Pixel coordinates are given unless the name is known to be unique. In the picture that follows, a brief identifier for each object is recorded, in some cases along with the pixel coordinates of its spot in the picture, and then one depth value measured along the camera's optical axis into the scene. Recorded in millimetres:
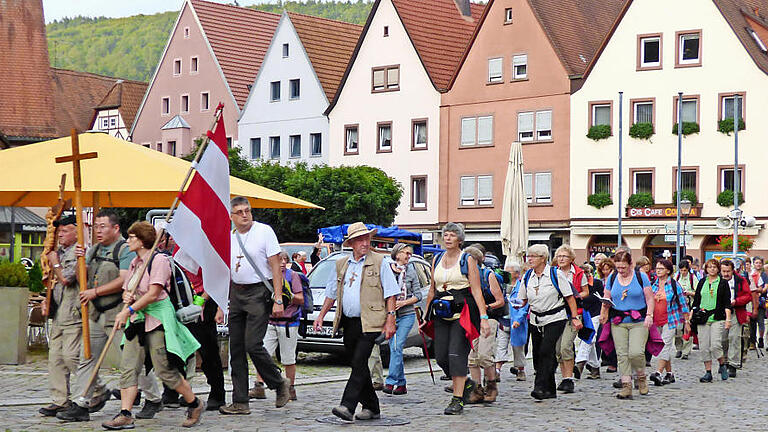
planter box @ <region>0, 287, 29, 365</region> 16562
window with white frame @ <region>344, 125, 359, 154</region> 60281
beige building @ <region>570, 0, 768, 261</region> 49031
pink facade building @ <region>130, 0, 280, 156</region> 67375
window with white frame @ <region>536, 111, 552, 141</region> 53375
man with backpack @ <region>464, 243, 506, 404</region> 13914
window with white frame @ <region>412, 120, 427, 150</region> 57594
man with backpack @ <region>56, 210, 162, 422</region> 11320
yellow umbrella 15883
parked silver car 18375
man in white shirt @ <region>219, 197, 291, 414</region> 11977
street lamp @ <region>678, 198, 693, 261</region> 45716
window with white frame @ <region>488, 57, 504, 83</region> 54969
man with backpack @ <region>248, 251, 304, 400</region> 13617
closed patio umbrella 31438
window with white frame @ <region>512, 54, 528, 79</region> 54281
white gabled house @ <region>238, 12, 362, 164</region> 62250
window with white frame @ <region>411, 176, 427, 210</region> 57603
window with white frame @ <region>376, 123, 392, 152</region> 58781
